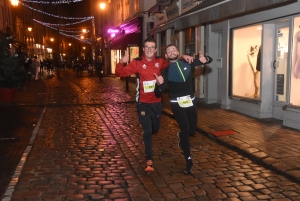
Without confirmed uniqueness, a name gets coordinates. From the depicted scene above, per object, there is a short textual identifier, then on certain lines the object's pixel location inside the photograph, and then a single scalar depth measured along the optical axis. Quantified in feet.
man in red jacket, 17.39
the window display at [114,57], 104.95
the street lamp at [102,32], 136.08
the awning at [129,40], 79.61
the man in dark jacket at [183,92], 17.30
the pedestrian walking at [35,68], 90.82
